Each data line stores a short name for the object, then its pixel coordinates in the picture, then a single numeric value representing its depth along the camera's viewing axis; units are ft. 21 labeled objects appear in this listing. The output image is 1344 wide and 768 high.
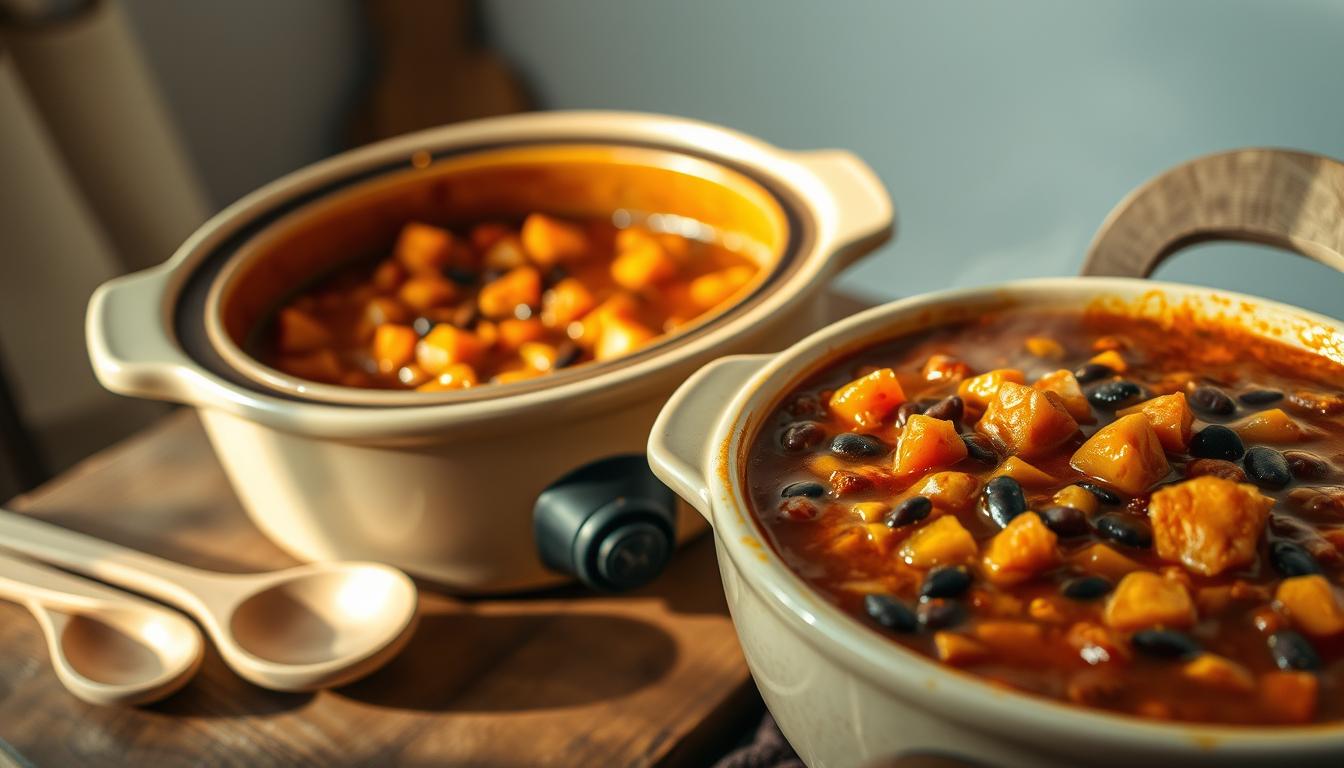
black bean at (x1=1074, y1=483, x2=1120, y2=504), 2.45
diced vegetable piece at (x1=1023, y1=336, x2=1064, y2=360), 3.05
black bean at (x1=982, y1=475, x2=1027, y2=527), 2.42
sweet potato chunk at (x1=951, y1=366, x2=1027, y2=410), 2.86
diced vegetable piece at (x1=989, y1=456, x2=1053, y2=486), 2.56
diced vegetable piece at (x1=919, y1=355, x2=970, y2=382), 3.00
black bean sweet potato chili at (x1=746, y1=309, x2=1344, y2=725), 2.09
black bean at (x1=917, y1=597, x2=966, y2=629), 2.18
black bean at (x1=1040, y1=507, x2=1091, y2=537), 2.36
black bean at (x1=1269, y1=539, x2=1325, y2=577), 2.22
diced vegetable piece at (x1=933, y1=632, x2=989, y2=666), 2.09
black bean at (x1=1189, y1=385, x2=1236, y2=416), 2.76
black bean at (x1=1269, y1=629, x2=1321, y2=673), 2.03
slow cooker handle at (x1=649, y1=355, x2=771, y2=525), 2.58
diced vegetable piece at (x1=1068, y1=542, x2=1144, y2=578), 2.30
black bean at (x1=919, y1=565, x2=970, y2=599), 2.25
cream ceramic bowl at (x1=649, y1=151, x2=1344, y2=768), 1.83
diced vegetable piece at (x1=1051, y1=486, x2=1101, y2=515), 2.43
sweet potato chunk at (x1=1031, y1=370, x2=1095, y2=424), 2.77
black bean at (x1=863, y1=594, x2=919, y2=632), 2.17
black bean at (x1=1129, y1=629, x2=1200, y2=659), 2.08
